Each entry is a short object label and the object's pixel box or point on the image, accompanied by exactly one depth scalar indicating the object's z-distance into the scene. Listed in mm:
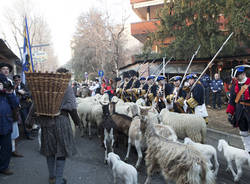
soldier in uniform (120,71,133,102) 9469
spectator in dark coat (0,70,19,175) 3846
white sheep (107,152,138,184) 3203
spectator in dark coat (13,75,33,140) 5960
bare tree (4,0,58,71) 26953
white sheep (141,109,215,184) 2680
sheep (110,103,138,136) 5141
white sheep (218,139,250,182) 3536
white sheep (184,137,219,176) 3729
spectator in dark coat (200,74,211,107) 11345
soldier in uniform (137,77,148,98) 8370
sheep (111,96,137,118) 6379
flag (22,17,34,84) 3401
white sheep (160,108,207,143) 4664
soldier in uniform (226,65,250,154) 3721
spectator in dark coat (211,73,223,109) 10586
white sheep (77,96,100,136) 6838
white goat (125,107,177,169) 4104
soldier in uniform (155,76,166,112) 6785
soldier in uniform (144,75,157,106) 7489
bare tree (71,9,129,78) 23772
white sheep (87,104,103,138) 6201
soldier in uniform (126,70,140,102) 8813
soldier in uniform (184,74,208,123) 5523
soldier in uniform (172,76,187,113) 5991
